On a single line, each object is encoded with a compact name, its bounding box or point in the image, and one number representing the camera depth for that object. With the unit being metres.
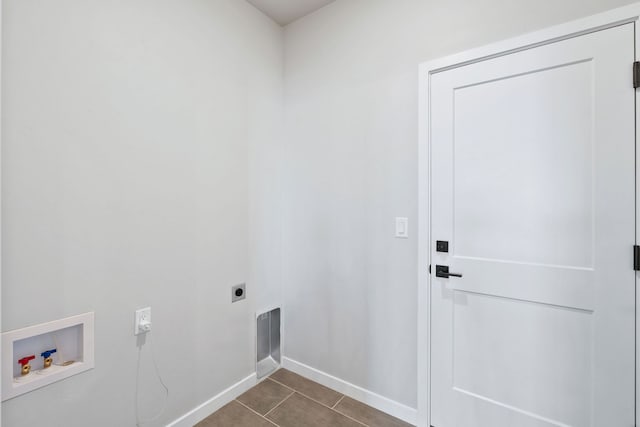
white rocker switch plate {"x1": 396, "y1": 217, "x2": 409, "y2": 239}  1.77
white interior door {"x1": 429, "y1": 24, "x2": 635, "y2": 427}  1.25
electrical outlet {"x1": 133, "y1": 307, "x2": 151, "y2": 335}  1.48
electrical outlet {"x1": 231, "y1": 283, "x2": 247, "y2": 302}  1.98
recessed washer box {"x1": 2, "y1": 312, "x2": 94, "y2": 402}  1.11
